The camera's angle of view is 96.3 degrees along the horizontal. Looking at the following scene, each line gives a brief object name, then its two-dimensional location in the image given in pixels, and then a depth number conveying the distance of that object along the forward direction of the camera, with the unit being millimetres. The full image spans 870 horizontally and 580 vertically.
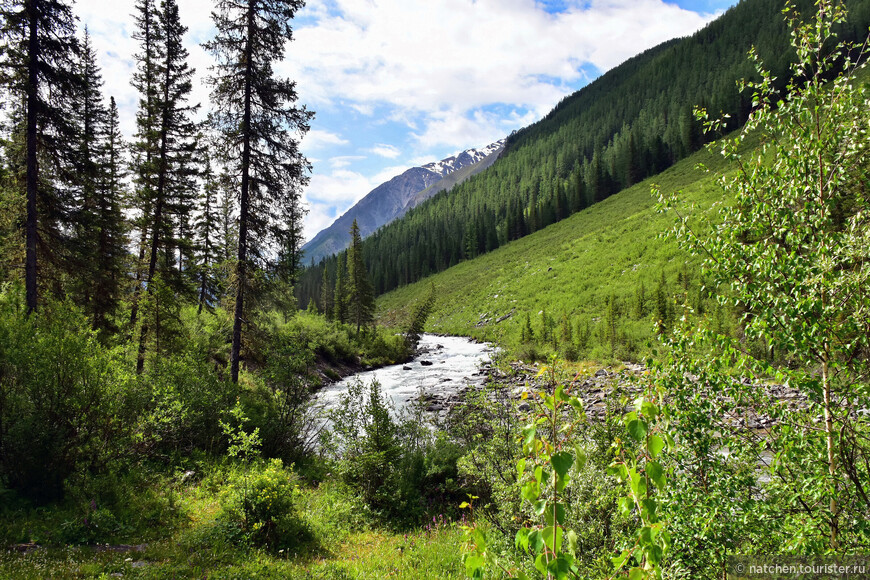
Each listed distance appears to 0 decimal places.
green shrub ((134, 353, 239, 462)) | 9281
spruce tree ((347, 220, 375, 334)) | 39875
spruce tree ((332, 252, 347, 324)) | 44000
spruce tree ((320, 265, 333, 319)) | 52200
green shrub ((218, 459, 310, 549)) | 6828
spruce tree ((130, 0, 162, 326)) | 15305
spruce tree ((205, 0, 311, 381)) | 13273
